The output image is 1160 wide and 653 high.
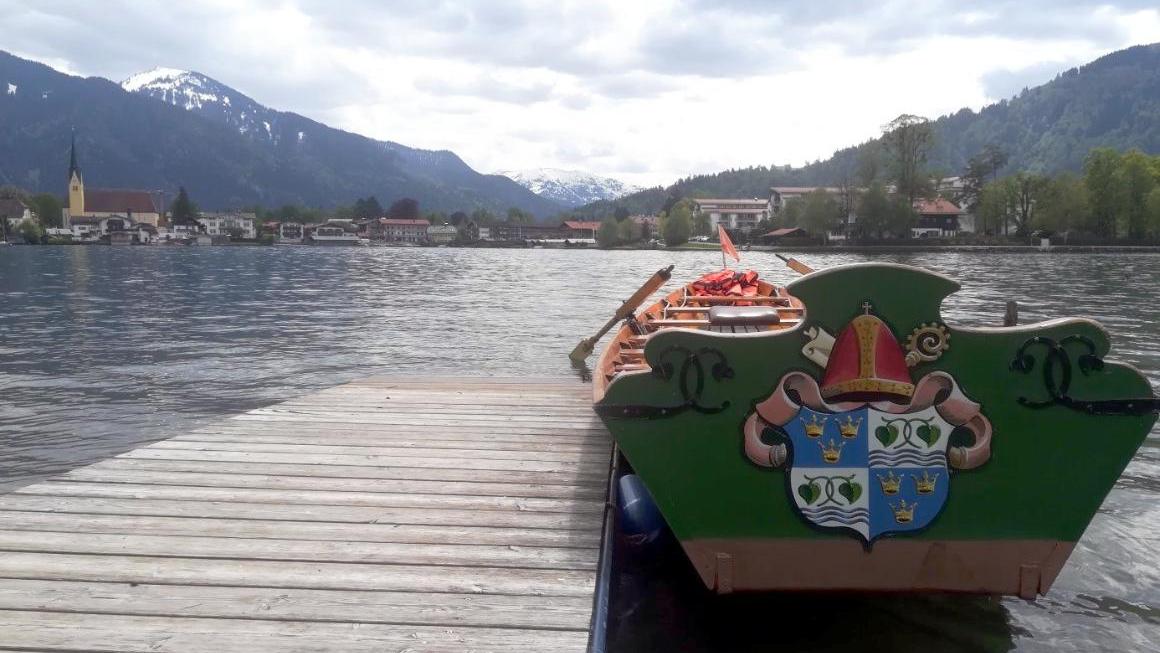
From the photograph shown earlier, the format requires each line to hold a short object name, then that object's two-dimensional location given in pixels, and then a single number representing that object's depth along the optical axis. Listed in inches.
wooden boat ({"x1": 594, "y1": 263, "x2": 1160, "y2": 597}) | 170.2
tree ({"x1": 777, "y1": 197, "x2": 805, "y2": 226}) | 4948.8
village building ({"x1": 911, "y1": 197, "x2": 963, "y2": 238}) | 4586.6
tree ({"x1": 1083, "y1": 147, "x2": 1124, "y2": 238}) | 3708.2
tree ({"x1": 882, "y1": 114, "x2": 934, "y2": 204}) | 4121.6
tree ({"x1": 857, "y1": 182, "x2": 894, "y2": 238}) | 3946.9
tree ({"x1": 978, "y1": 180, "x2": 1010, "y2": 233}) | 4025.6
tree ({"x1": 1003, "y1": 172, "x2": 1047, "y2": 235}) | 4025.6
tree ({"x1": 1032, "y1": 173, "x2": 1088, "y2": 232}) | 3705.7
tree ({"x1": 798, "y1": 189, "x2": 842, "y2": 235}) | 4269.2
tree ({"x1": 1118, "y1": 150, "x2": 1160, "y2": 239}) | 3666.3
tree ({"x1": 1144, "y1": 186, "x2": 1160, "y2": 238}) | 3481.8
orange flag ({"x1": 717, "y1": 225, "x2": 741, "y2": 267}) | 660.9
